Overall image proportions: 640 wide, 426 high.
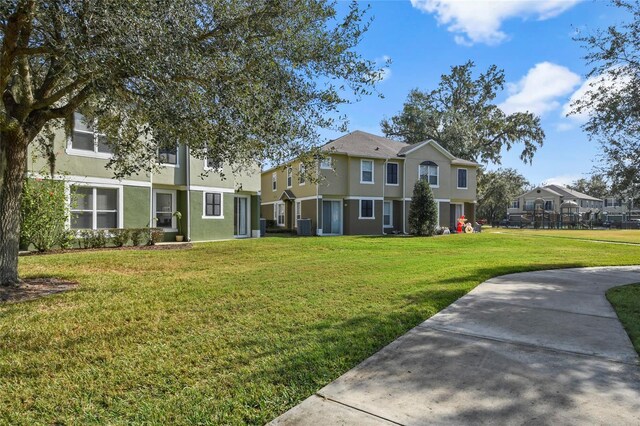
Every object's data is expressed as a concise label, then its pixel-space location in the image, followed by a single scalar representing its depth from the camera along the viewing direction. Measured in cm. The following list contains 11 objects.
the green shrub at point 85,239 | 1430
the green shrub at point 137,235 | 1552
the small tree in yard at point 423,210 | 2242
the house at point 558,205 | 6031
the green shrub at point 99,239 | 1459
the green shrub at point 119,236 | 1507
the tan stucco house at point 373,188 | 2523
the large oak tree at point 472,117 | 4106
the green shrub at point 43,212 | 1227
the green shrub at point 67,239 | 1352
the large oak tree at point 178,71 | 497
